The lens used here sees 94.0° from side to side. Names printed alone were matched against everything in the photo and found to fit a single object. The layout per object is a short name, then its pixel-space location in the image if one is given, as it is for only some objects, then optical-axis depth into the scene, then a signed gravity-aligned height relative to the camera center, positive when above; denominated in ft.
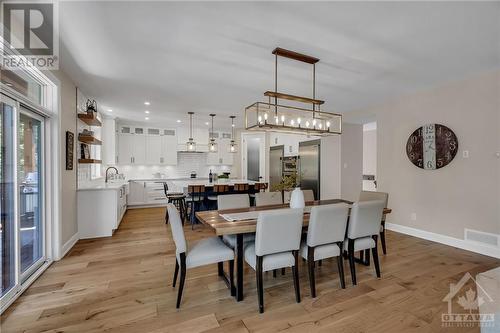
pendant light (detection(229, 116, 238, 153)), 20.13 +1.68
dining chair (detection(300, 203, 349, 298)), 7.35 -2.26
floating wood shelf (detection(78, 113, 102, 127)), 13.14 +2.77
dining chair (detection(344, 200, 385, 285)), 8.20 -2.26
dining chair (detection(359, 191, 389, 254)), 10.82 -1.55
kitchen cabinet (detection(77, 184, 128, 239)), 13.15 -2.62
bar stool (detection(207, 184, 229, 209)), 16.24 -1.90
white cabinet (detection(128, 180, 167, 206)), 22.47 -2.66
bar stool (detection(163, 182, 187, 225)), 16.97 -2.38
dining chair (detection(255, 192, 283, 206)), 11.36 -1.62
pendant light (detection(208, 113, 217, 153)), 19.36 +1.68
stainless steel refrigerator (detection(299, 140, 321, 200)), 20.76 +0.08
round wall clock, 12.30 +1.06
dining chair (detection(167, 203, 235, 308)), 7.00 -2.77
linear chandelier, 8.99 +2.05
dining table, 7.00 -1.83
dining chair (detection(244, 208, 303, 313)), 6.62 -2.29
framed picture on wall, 11.31 +0.86
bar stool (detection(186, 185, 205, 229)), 15.61 -2.09
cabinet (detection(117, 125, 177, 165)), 23.07 +2.14
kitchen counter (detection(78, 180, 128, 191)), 13.21 -1.22
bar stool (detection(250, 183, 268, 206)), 17.55 -1.59
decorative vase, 8.77 -1.27
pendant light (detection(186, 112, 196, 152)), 18.39 +1.91
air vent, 10.75 -3.46
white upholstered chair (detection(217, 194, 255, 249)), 10.33 -1.60
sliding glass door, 7.14 -0.90
